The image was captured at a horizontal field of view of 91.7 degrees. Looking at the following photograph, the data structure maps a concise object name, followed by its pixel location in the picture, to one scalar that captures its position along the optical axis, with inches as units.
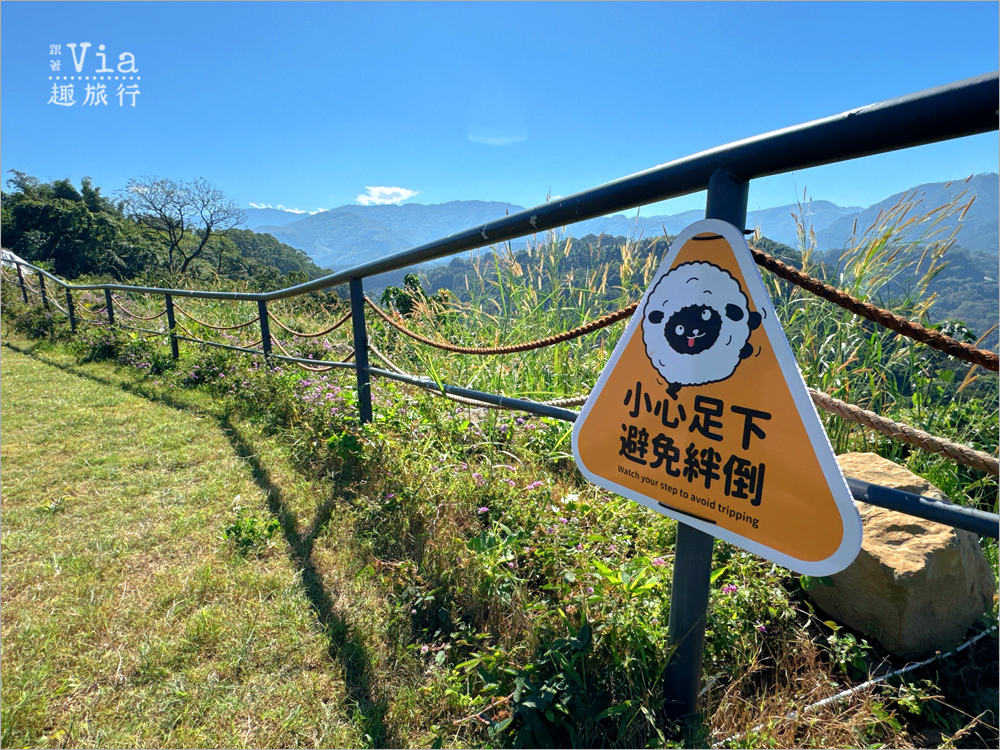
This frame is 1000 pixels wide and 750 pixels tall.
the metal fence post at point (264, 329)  144.8
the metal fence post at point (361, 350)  99.0
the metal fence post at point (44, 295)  302.4
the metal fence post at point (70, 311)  267.7
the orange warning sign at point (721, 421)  29.5
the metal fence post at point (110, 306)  234.7
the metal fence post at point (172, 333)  199.2
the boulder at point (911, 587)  54.8
